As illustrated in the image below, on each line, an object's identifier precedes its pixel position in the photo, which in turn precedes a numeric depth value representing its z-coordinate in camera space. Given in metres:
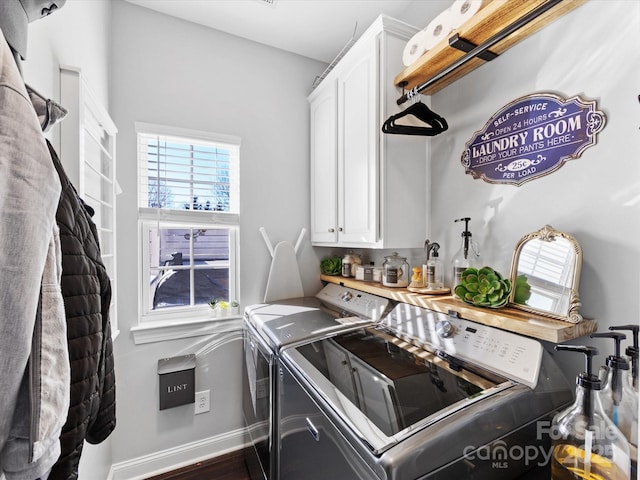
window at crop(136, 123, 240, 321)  2.00
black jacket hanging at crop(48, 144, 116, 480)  0.69
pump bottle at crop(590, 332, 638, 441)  0.77
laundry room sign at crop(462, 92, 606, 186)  1.09
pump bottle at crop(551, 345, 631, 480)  0.71
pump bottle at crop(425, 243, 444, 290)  1.53
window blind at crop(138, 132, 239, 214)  2.00
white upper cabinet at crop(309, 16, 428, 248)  1.61
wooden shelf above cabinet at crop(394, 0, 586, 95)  1.11
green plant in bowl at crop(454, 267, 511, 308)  1.14
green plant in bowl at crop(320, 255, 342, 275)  2.33
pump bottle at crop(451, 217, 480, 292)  1.39
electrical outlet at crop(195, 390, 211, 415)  2.04
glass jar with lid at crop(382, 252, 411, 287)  1.70
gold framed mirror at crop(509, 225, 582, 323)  1.02
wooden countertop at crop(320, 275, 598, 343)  0.94
